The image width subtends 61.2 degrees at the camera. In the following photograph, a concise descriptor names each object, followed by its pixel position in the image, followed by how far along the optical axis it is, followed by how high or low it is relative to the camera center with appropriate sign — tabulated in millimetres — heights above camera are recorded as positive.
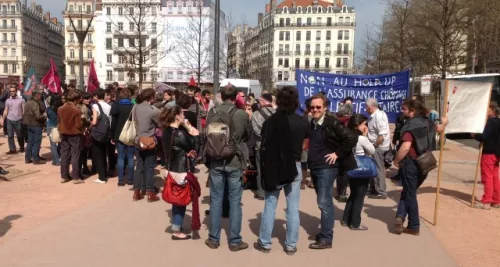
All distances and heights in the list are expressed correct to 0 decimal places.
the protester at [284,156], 4523 -624
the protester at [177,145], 5062 -605
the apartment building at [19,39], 94000 +12163
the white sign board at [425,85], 22875 +863
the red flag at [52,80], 13562 +395
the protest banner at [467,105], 6320 -55
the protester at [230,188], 4805 -1052
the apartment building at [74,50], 87500 +8850
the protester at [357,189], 5734 -1216
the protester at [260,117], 6994 -335
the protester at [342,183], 7277 -1465
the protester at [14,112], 11227 -540
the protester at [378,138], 7426 -676
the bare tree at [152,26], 71156 +12073
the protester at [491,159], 6805 -919
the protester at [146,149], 6957 -888
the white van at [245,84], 26948 +803
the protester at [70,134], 8031 -799
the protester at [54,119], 9863 -643
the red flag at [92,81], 13515 +395
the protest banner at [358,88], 8070 +224
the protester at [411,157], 5345 -723
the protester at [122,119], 7898 -469
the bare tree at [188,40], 62912 +8230
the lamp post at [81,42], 14813 +1775
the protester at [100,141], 8258 -936
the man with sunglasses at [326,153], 4773 -617
